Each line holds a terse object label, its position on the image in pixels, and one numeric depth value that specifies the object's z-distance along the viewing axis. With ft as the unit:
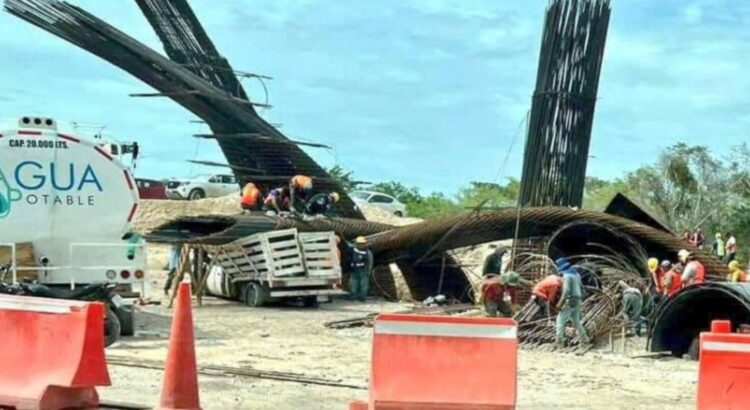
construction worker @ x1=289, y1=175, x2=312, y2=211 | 87.45
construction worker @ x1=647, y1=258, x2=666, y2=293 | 68.90
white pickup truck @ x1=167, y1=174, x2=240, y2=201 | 151.84
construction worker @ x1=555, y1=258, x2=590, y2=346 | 57.31
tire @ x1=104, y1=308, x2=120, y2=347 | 48.78
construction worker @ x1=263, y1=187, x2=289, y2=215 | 85.87
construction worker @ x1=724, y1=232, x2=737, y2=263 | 96.94
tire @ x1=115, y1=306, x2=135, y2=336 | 52.34
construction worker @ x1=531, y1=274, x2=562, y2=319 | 60.44
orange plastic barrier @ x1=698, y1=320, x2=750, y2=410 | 27.81
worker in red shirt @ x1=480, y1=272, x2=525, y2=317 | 64.85
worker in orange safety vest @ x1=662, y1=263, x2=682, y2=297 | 66.23
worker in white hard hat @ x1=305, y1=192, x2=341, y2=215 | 88.69
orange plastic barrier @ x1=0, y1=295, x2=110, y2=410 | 28.99
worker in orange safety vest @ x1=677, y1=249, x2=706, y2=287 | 67.07
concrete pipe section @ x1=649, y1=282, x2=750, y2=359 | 52.39
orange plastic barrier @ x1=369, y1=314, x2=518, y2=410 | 27.71
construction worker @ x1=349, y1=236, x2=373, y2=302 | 87.25
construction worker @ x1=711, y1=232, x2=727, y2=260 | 100.47
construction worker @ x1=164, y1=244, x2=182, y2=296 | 81.82
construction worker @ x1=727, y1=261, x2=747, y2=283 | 70.19
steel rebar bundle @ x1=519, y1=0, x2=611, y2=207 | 81.10
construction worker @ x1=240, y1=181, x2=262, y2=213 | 87.66
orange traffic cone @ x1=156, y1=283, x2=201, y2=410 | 28.14
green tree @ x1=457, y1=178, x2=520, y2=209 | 199.62
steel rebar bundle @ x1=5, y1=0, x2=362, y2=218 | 98.48
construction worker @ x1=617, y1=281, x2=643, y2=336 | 62.18
